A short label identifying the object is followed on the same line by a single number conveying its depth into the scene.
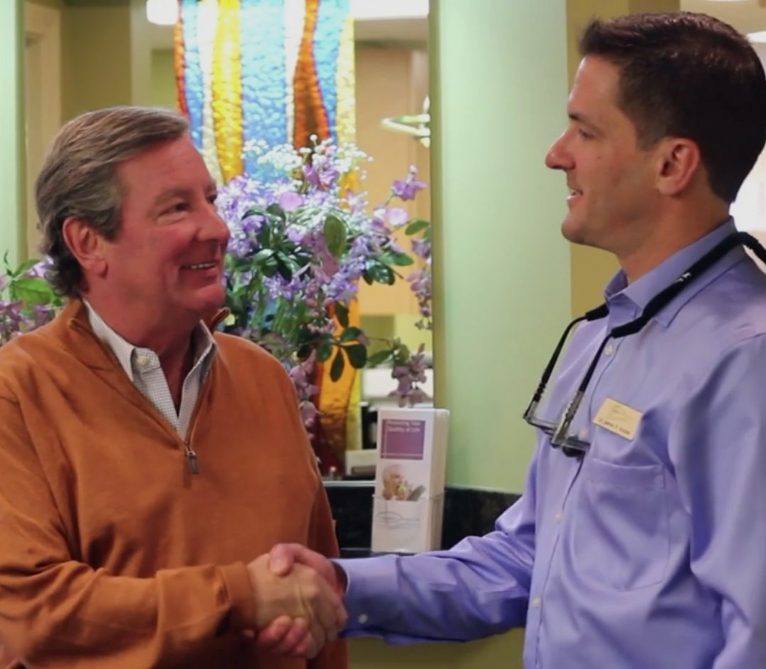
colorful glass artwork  2.98
